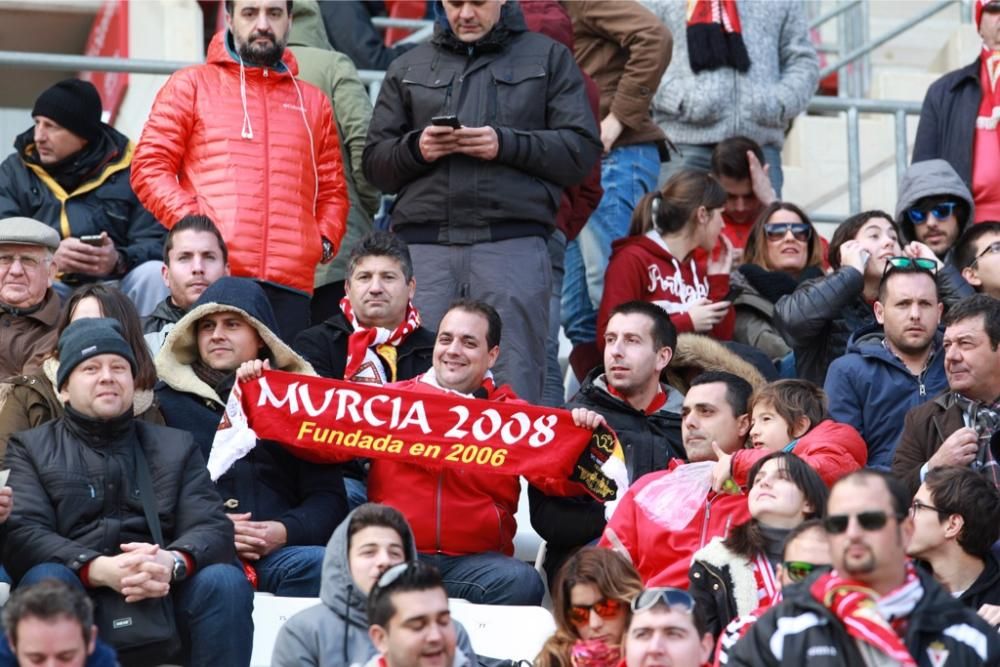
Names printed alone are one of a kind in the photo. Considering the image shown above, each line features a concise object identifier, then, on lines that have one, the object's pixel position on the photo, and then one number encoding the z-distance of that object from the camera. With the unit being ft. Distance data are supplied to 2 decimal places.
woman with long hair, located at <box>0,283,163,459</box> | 55.77
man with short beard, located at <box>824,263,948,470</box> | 65.41
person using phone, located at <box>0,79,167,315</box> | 71.61
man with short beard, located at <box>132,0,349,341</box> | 68.44
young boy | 55.47
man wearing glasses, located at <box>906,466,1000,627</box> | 54.65
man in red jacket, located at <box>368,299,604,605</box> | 58.34
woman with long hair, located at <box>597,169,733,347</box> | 73.00
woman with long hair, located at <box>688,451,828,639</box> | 51.06
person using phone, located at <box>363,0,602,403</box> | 67.51
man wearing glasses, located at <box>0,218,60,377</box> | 62.18
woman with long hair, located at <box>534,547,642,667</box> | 51.21
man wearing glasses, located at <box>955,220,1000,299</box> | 71.87
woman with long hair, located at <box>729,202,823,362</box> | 75.46
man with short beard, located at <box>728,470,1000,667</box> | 42.63
